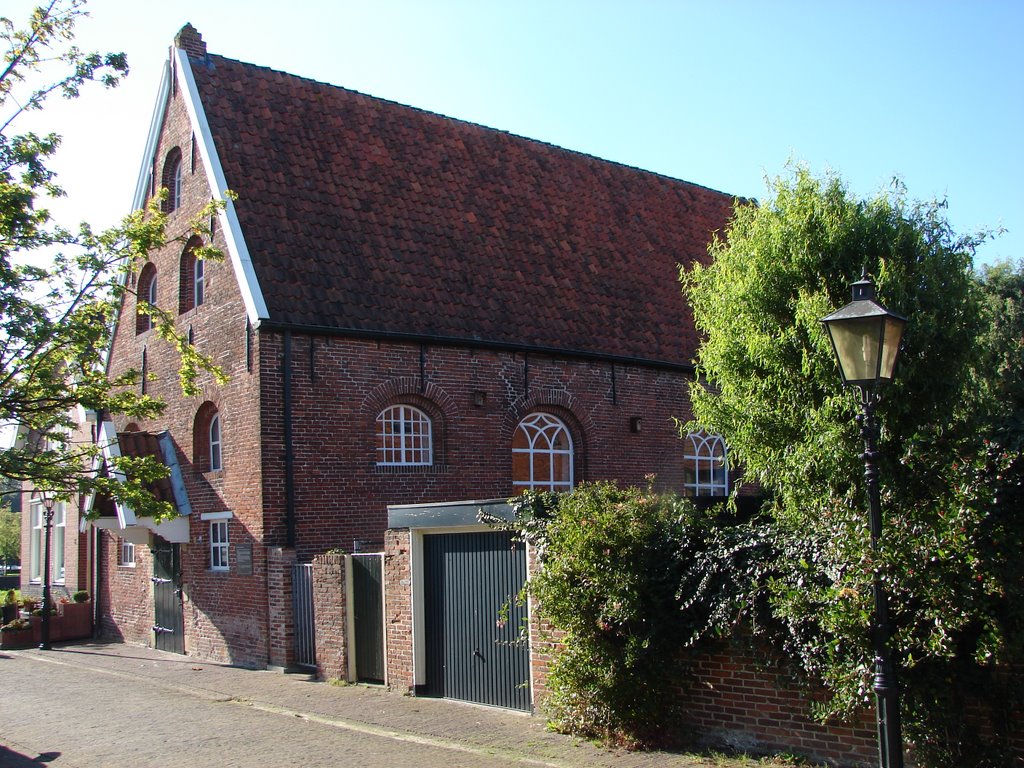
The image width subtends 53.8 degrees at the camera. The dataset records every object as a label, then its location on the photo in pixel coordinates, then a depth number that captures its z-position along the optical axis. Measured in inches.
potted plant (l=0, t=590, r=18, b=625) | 863.1
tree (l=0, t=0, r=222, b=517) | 507.5
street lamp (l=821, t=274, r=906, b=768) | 250.8
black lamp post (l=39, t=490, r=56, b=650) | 781.3
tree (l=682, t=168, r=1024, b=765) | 277.6
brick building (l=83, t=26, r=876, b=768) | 585.6
